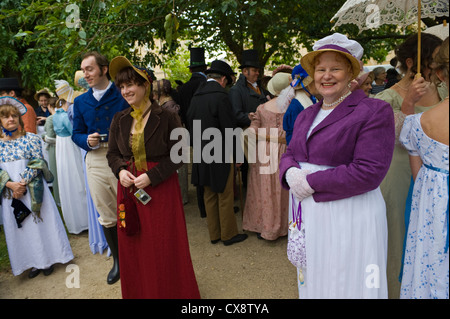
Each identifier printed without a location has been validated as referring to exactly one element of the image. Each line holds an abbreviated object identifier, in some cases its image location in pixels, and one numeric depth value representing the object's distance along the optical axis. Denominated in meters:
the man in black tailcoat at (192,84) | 5.73
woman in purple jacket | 1.82
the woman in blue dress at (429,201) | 1.75
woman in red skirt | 2.64
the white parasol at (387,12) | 3.13
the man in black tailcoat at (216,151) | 4.11
